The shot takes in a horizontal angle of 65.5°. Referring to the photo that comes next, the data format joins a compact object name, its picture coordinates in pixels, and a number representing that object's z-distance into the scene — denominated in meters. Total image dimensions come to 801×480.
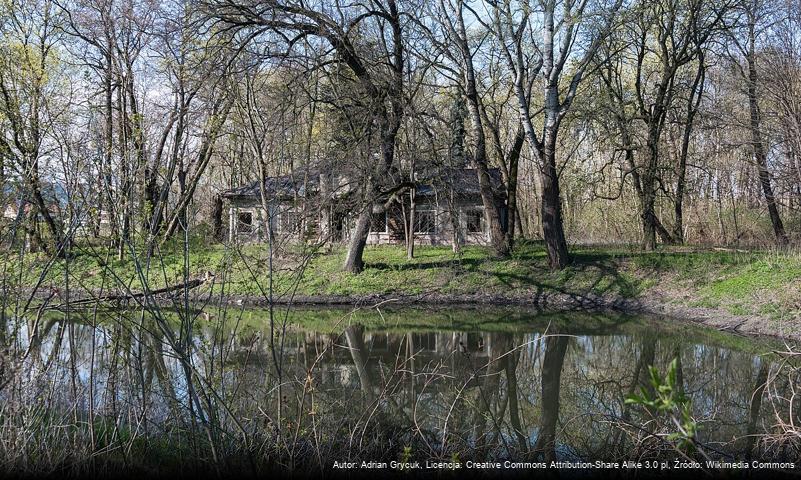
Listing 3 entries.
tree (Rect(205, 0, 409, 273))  16.69
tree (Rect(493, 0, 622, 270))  17.41
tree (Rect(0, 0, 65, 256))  19.95
